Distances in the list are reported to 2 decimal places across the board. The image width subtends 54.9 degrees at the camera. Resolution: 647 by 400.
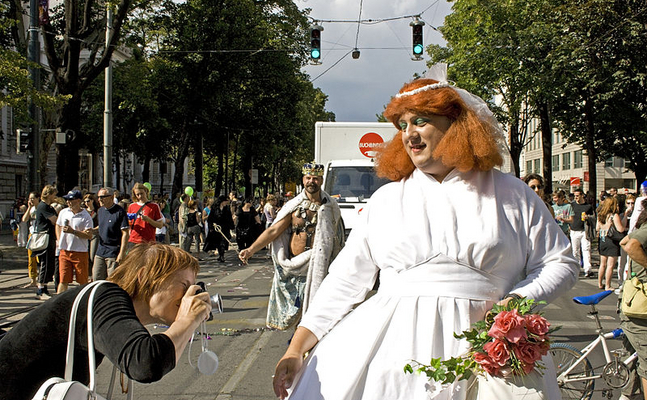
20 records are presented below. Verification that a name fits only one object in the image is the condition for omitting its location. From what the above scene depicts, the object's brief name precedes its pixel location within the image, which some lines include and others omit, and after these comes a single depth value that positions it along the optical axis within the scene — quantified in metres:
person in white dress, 2.04
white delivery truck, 12.27
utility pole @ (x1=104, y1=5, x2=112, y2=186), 18.03
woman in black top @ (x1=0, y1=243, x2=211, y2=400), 1.88
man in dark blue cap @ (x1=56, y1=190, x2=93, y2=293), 9.71
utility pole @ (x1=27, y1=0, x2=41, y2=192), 15.14
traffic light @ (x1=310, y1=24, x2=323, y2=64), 17.09
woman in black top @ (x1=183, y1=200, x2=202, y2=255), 16.28
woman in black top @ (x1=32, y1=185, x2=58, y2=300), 10.30
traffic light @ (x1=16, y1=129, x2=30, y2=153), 15.62
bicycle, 4.91
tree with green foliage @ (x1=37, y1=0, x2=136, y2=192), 15.73
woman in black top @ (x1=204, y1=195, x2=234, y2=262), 16.77
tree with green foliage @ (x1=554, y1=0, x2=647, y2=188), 19.42
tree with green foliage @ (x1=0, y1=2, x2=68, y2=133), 12.84
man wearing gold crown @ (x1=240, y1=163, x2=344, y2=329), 6.08
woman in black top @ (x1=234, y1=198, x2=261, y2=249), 18.28
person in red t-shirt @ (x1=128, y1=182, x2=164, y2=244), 10.16
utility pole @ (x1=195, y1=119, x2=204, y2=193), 32.44
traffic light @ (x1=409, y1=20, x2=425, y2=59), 16.58
